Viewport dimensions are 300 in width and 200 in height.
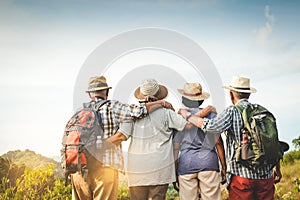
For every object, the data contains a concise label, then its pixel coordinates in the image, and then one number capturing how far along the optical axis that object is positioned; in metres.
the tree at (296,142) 10.02
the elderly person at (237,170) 4.29
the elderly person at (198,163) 4.44
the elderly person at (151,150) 4.39
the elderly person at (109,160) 4.46
